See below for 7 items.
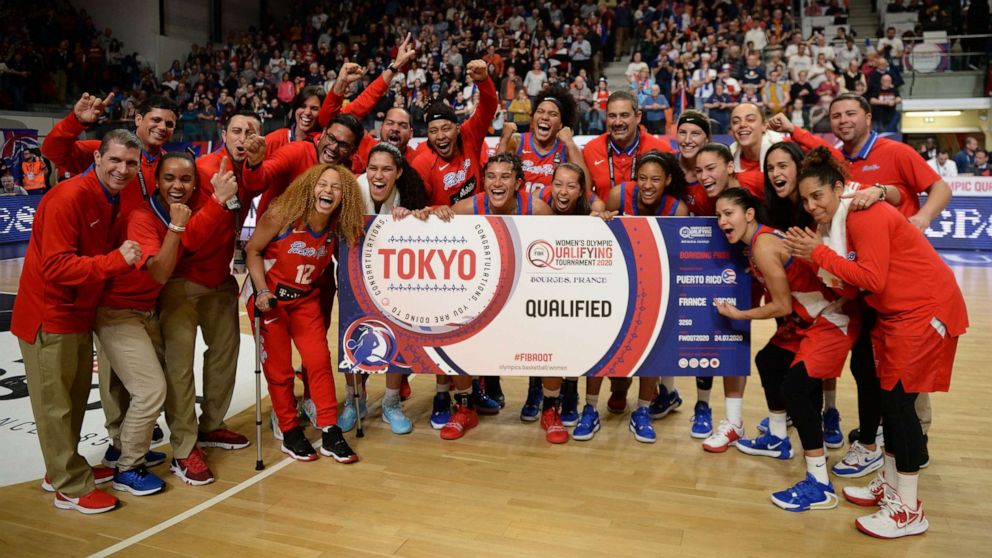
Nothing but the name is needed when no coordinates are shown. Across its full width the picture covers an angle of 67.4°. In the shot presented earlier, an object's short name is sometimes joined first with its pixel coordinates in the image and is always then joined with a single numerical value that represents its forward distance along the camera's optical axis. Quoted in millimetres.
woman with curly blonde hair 4195
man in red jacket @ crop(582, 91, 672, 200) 4660
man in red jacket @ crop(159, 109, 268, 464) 4004
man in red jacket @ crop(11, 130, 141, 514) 3344
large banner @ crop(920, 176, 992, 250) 12258
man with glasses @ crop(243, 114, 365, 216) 4375
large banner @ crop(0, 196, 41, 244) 13719
